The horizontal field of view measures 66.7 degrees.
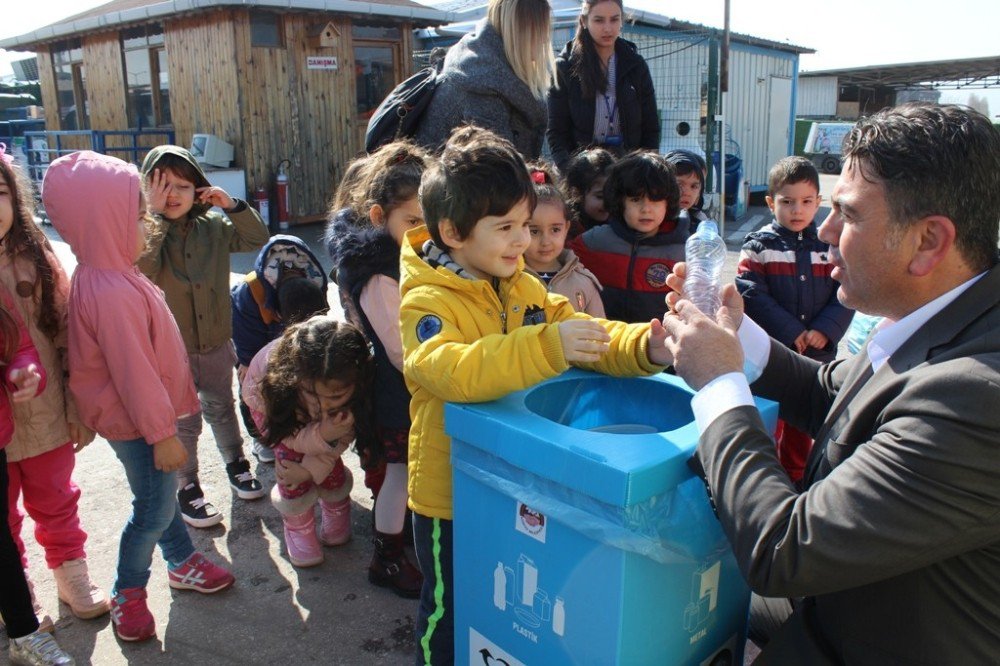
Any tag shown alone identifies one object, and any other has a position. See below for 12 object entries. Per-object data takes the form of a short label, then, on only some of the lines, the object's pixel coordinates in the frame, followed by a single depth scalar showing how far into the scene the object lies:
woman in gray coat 3.25
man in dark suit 1.20
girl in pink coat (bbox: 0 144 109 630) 2.29
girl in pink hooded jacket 2.25
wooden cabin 10.81
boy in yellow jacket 1.65
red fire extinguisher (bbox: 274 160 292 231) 11.07
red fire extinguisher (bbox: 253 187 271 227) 10.85
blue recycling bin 1.36
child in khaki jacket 3.10
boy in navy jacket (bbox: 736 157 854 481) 3.29
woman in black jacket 3.81
